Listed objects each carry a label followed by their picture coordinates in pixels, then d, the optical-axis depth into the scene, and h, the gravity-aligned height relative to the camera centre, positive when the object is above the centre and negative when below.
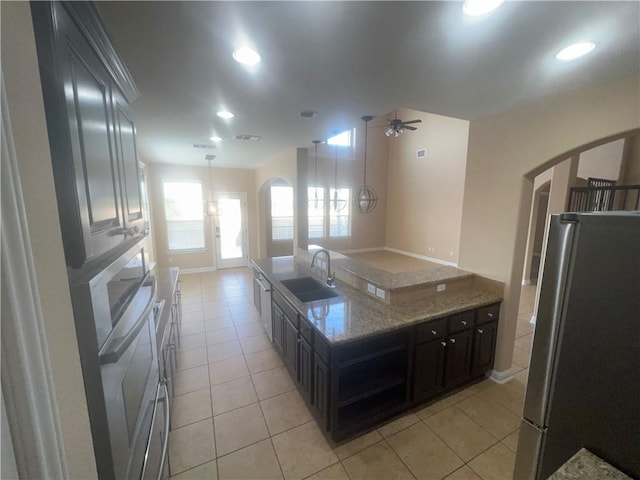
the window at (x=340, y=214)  8.36 -0.29
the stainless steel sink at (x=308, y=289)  2.91 -0.96
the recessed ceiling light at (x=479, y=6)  1.13 +0.87
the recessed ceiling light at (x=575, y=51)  1.43 +0.87
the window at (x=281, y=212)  7.31 -0.20
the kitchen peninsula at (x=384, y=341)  1.93 -1.10
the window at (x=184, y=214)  6.12 -0.23
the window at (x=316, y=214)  8.00 -0.28
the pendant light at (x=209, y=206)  6.38 -0.03
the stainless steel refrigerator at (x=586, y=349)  0.81 -0.50
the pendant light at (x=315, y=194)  7.55 +0.32
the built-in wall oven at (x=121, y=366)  0.73 -0.55
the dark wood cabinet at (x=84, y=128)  0.66 +0.23
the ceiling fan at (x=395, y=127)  3.86 +1.16
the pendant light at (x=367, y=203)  8.44 +0.07
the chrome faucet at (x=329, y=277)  2.76 -0.80
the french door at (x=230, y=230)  6.70 -0.65
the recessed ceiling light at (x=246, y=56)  1.50 +0.88
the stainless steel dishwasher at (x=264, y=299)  3.13 -1.22
